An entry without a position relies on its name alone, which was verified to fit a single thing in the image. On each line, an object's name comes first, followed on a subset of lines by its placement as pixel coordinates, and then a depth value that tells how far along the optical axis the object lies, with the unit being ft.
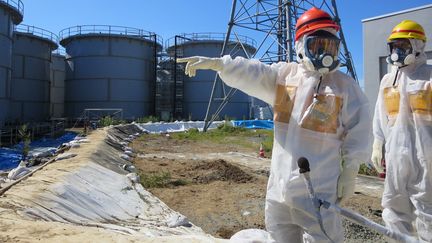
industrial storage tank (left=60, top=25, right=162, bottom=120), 102.01
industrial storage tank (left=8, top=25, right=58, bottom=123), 95.30
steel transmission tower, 54.70
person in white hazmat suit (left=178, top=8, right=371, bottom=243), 8.12
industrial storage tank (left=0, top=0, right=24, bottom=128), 71.41
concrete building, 30.91
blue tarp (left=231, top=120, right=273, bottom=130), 88.74
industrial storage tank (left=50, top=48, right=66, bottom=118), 122.41
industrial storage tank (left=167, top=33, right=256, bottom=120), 111.55
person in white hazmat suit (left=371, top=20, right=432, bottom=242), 10.85
